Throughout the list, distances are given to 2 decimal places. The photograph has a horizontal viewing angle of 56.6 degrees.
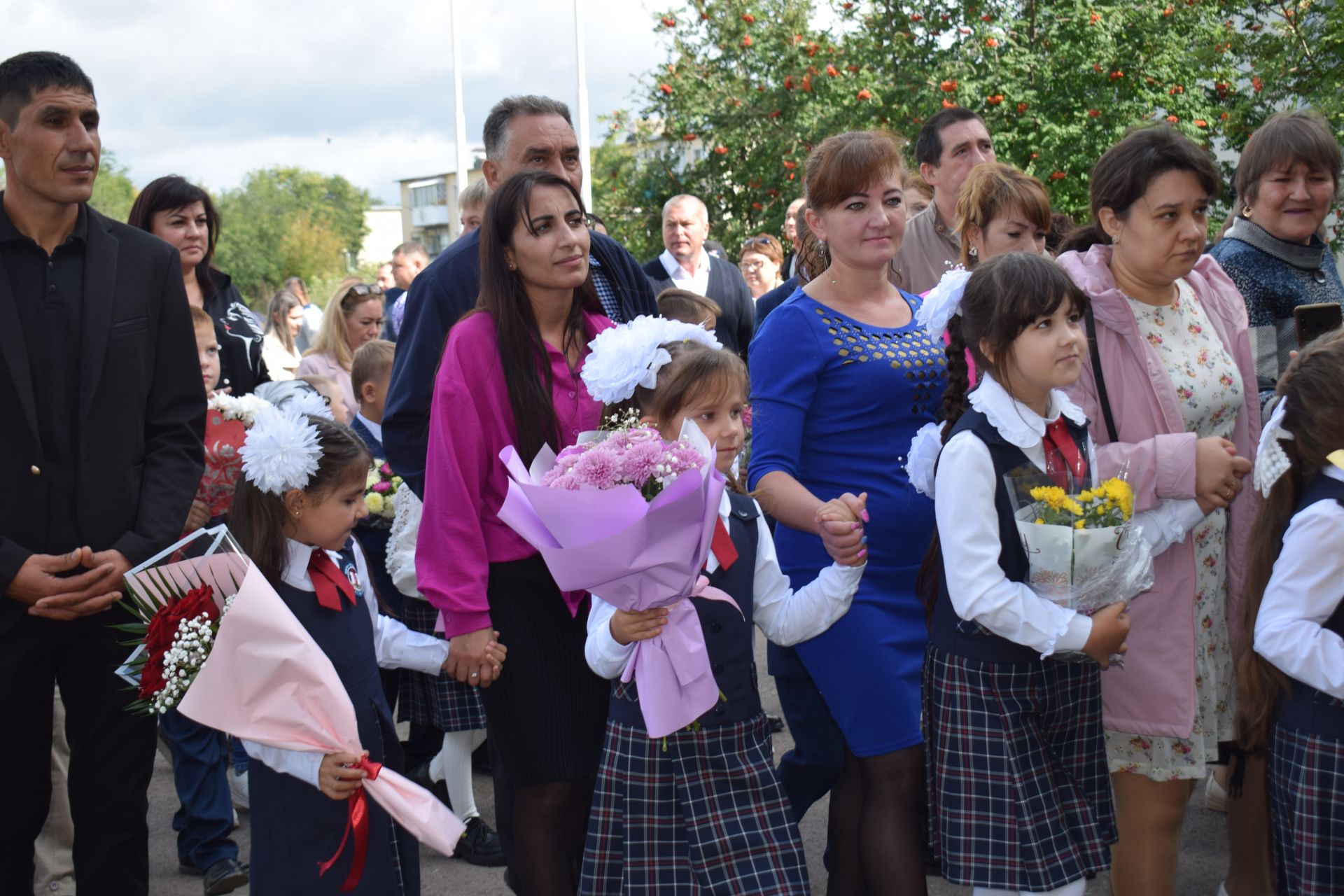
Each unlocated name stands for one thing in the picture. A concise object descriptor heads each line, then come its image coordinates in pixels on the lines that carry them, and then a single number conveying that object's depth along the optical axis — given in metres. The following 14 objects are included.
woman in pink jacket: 3.28
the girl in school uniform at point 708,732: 2.96
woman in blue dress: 3.35
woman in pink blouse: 3.22
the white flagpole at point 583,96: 20.25
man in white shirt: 7.69
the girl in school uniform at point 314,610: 3.37
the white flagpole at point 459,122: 23.94
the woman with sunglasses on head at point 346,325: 7.86
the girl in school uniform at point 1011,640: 2.96
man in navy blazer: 3.68
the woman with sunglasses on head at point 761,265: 9.87
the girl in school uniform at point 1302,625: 2.94
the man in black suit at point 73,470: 3.46
